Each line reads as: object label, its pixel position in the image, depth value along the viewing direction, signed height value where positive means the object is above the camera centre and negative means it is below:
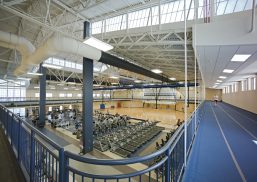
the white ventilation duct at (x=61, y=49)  5.01 +1.83
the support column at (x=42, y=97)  13.71 -0.45
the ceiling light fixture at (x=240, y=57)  5.38 +1.51
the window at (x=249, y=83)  13.10 +0.94
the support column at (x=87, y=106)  7.54 -0.76
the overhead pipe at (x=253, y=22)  3.38 +1.93
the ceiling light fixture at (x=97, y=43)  4.55 +1.79
